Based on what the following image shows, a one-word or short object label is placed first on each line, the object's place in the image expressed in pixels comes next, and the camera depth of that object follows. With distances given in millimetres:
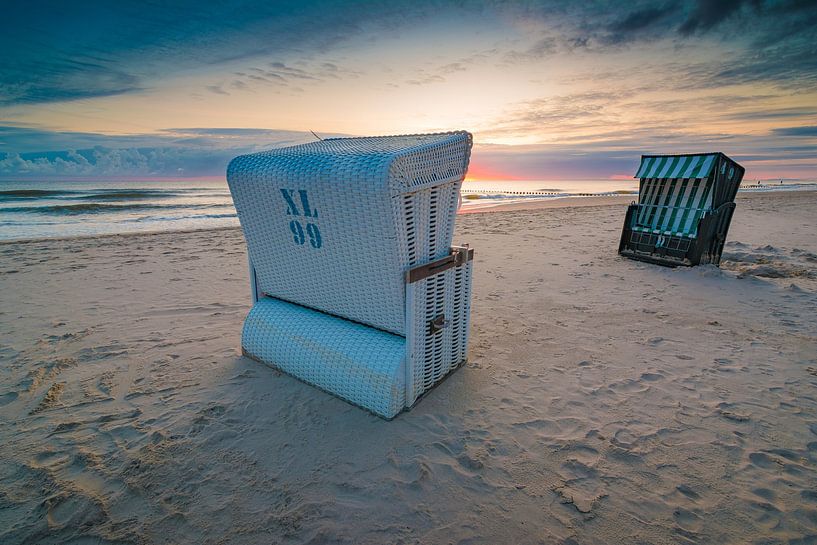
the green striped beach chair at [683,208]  6422
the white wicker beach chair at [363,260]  2434
